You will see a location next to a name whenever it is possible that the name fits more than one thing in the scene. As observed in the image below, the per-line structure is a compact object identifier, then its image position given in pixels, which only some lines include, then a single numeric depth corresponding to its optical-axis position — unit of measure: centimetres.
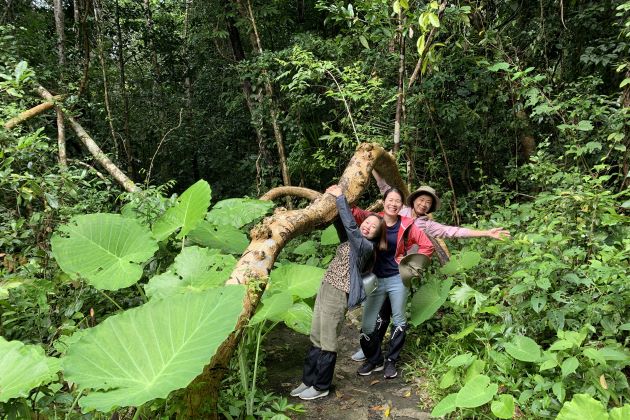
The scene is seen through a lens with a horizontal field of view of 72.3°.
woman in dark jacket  282
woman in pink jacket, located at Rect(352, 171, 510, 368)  325
